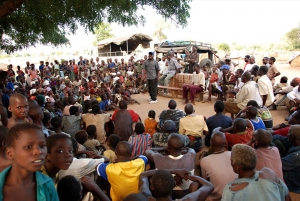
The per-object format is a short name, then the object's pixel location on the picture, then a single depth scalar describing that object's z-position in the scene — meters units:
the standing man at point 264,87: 6.37
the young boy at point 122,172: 2.72
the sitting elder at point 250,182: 2.06
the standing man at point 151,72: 8.99
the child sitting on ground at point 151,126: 5.06
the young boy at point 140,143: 4.06
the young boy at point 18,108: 3.22
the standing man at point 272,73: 8.26
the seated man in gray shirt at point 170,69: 10.62
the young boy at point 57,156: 2.15
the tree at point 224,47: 32.60
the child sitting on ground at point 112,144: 3.61
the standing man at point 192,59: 11.04
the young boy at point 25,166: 1.61
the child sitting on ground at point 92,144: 3.99
